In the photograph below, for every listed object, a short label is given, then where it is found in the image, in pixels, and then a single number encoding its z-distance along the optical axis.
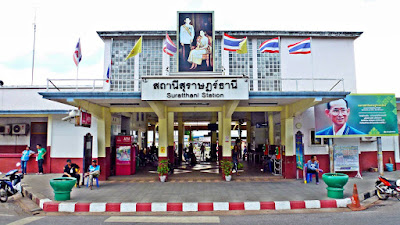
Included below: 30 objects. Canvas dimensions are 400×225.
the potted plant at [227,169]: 13.62
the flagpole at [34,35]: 22.28
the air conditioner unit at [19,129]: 17.03
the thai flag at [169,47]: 13.11
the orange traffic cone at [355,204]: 9.02
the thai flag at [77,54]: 13.28
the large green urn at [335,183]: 9.50
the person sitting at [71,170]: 11.62
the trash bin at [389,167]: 16.97
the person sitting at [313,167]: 12.58
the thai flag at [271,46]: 13.07
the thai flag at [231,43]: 12.95
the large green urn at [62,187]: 9.41
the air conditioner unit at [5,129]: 17.05
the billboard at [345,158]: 14.30
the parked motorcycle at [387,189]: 10.12
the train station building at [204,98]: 11.60
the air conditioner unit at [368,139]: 15.87
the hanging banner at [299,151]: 13.92
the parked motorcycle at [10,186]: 10.12
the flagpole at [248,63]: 19.27
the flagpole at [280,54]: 19.37
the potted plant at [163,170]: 13.50
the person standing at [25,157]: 15.30
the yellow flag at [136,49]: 12.44
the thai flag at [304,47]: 12.51
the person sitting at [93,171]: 11.91
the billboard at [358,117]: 13.59
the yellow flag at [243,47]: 12.94
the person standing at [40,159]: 15.54
